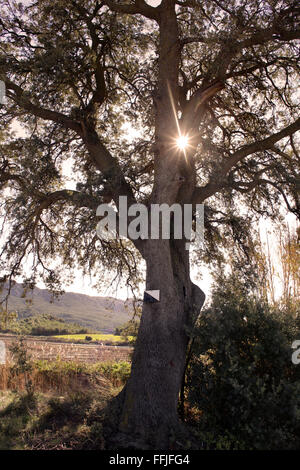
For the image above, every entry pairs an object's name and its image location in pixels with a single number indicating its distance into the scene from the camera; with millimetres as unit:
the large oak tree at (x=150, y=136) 6777
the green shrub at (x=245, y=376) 5238
